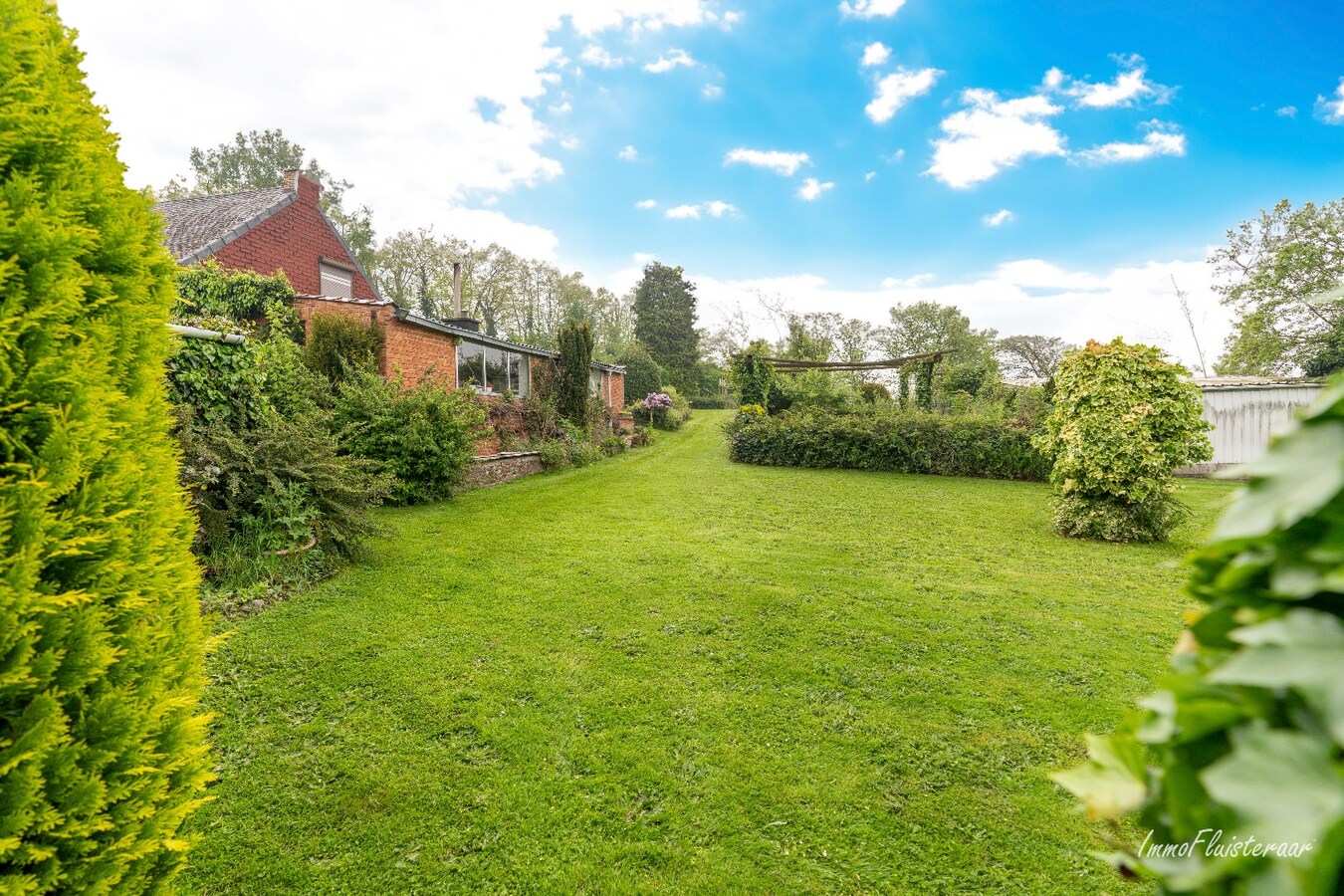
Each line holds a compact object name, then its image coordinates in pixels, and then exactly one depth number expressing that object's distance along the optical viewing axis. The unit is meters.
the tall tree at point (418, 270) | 32.19
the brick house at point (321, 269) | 11.75
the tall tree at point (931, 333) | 38.69
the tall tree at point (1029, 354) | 37.12
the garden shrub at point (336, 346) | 9.82
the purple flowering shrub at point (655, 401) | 21.41
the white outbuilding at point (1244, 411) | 12.45
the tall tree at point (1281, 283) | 21.05
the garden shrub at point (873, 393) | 18.19
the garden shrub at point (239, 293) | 11.53
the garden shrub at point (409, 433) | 8.01
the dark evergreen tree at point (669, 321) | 34.28
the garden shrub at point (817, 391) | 17.51
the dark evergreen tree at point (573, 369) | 14.63
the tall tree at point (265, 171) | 32.69
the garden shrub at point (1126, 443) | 6.86
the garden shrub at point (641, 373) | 25.42
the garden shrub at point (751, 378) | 17.23
